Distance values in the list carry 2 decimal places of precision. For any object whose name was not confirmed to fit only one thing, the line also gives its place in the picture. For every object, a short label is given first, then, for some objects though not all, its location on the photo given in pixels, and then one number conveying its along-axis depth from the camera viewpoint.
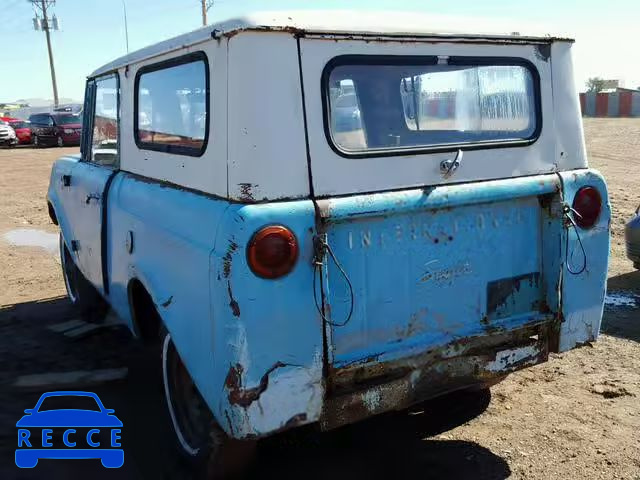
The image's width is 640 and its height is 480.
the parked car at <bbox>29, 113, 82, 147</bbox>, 25.64
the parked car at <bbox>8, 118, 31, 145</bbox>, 27.91
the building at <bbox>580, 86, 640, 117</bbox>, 42.69
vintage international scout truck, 2.36
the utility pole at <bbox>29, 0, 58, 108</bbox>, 53.03
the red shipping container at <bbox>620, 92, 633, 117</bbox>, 42.72
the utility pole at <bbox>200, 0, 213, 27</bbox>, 35.12
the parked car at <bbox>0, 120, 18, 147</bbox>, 27.27
